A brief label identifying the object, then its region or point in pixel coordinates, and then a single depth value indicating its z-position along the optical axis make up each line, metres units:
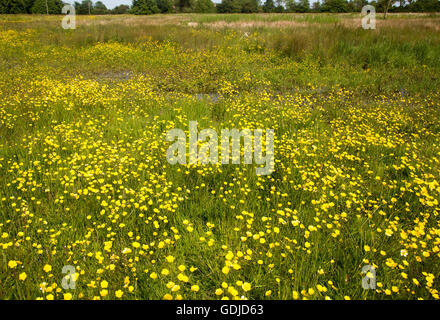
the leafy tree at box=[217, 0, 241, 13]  75.00
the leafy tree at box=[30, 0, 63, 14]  57.28
